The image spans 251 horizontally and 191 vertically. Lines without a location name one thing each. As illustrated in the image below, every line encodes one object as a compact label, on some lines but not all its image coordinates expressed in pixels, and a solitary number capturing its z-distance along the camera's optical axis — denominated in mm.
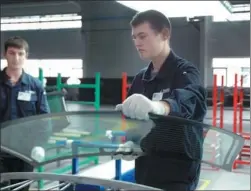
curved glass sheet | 938
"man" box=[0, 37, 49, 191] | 2375
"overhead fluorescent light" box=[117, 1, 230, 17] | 4145
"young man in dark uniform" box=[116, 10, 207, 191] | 1187
